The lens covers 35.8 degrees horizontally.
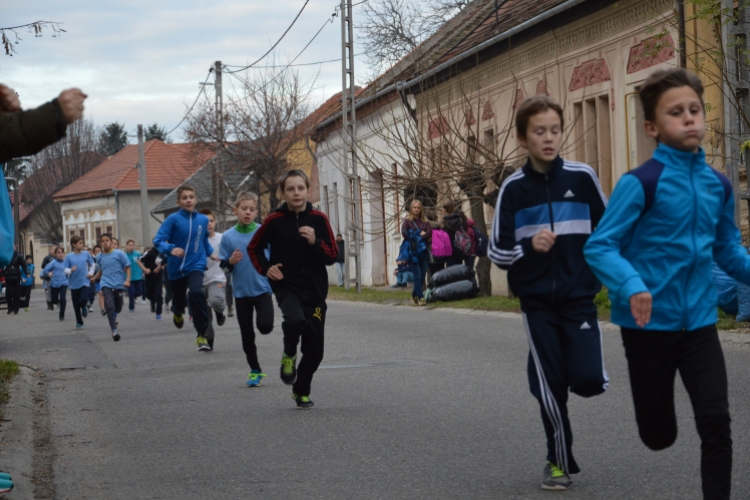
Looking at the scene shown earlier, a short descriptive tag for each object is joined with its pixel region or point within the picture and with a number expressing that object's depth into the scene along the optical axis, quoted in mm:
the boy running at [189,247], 13781
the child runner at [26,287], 36606
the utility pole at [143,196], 49250
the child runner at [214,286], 14562
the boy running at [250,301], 10484
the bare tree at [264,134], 49219
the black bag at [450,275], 22328
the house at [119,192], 81625
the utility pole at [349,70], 29938
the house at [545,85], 20672
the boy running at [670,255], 4574
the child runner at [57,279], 28933
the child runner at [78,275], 22578
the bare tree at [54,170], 94062
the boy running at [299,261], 8734
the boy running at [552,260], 5465
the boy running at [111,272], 19030
